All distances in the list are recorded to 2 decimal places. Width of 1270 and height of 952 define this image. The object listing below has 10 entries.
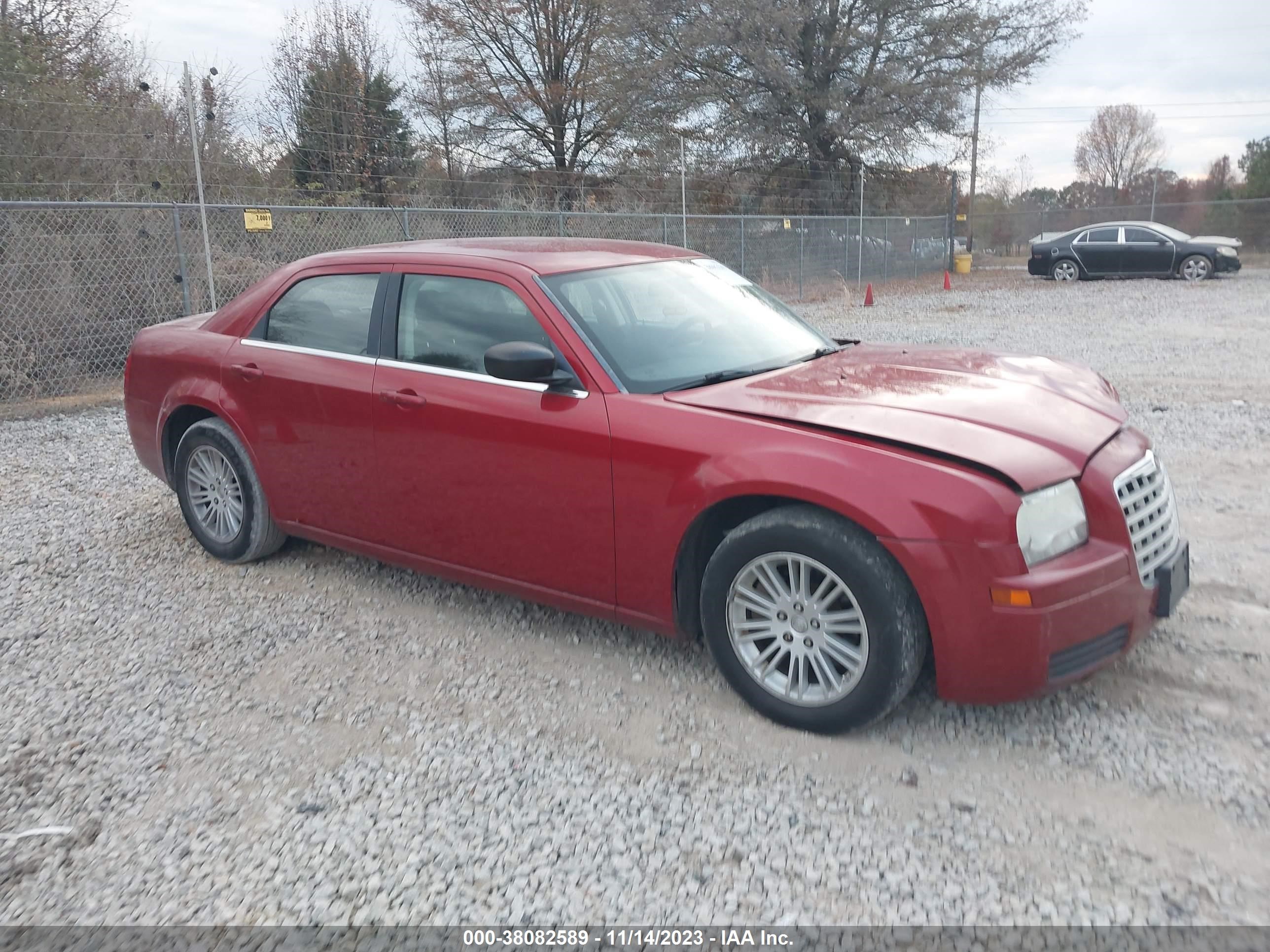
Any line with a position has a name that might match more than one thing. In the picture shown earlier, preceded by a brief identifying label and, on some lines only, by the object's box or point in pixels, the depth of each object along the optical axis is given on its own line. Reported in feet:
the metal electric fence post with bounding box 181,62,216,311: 34.32
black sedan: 75.36
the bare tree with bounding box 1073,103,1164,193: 167.12
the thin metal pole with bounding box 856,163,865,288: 79.49
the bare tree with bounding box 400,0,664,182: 86.48
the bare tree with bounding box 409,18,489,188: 82.84
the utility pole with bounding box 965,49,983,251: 88.69
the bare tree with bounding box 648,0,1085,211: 85.05
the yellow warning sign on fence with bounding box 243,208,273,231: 35.19
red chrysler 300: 9.76
